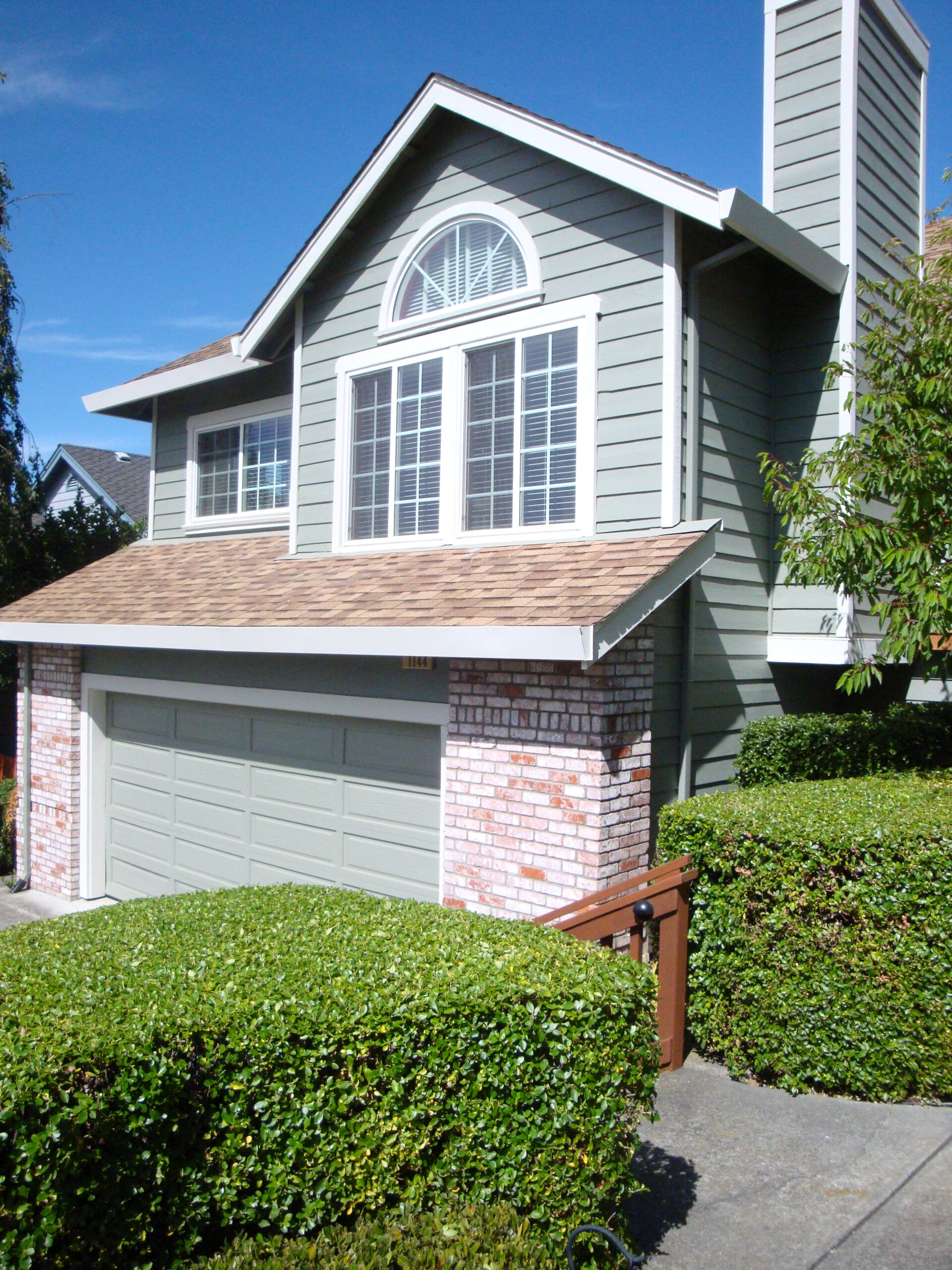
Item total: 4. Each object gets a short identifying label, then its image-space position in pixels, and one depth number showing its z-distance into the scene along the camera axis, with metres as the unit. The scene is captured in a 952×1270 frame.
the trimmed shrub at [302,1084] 2.92
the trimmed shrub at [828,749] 7.34
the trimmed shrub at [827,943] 5.05
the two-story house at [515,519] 6.41
